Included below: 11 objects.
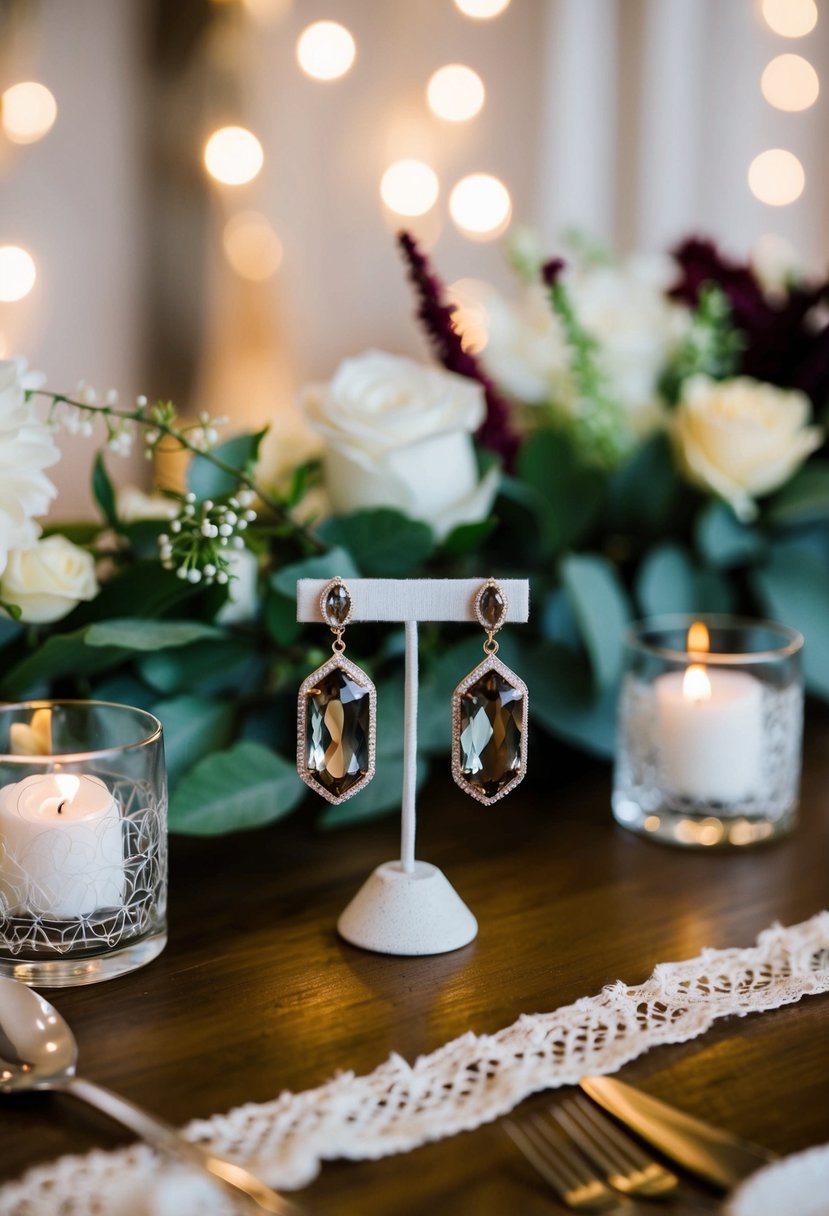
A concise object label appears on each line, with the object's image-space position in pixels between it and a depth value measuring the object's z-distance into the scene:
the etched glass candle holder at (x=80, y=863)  0.53
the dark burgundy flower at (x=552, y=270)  0.80
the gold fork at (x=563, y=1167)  0.41
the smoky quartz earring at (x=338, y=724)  0.54
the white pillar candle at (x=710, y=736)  0.72
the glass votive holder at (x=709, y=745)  0.73
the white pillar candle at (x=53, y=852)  0.53
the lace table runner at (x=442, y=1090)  0.40
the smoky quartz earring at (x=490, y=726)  0.55
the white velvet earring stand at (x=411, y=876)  0.54
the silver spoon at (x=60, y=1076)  0.40
